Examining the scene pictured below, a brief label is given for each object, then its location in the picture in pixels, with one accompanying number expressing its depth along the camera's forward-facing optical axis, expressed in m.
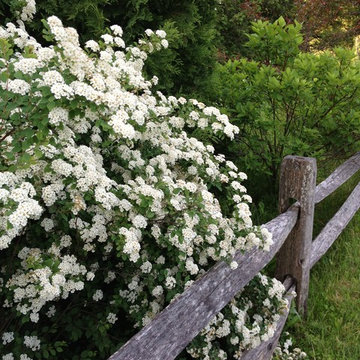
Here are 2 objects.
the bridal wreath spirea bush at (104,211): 1.47
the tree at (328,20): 10.66
